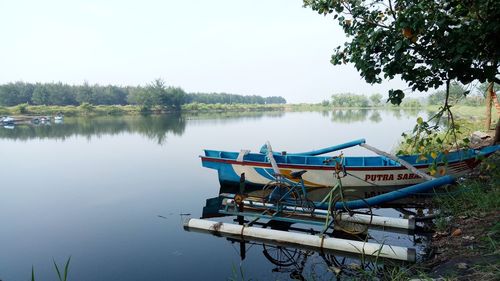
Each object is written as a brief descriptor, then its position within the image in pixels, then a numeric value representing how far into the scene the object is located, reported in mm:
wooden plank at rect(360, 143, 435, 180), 8166
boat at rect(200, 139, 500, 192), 9961
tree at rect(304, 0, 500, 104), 3863
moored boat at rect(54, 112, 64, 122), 48612
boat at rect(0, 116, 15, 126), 44469
